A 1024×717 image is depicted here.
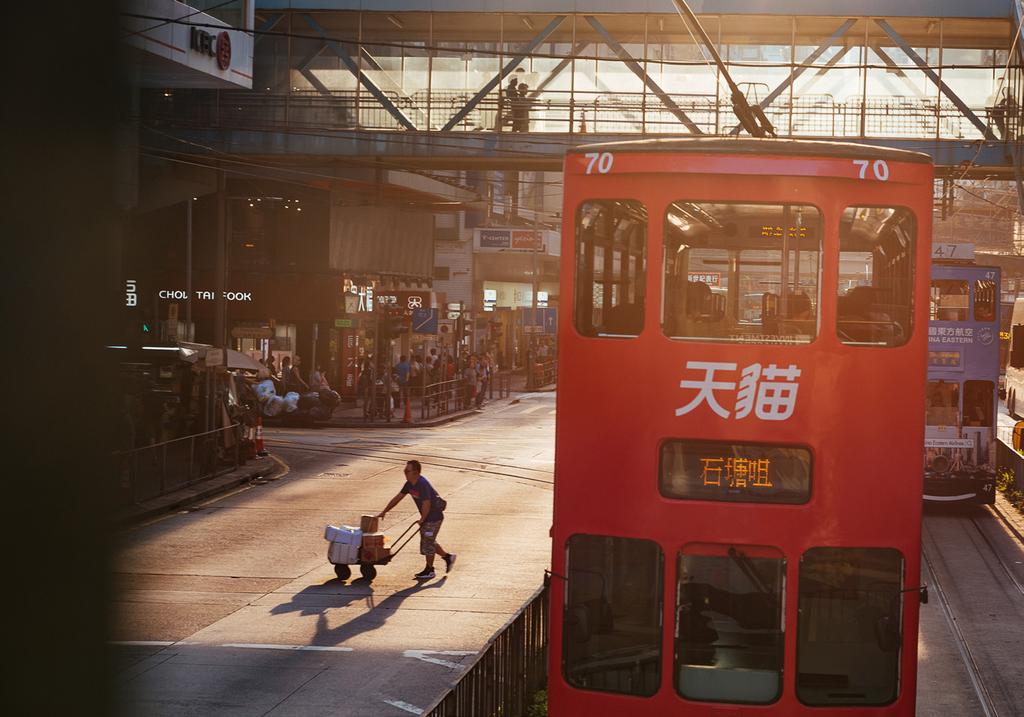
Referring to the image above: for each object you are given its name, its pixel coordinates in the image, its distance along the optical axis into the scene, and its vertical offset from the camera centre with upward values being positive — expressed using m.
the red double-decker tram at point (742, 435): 8.48 -0.80
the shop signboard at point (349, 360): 51.12 -2.28
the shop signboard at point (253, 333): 48.81 -1.21
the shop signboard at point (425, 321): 46.28 -0.57
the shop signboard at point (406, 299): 48.53 +0.22
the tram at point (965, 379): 26.14 -1.20
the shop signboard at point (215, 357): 29.51 -1.32
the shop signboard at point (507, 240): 63.34 +3.33
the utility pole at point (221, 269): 33.47 +0.80
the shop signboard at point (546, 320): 73.44 -0.70
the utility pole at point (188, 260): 32.81 +0.98
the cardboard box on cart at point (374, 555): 18.22 -3.54
